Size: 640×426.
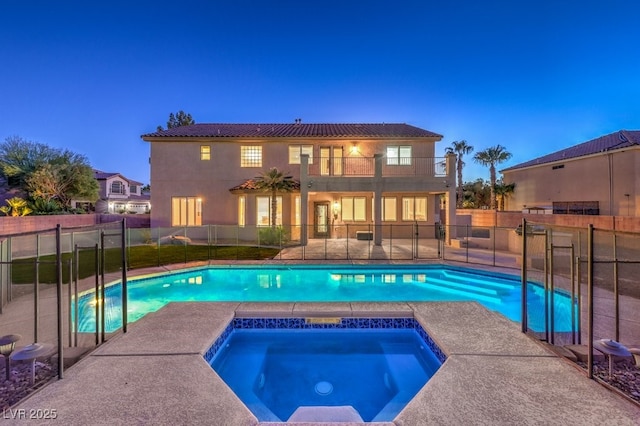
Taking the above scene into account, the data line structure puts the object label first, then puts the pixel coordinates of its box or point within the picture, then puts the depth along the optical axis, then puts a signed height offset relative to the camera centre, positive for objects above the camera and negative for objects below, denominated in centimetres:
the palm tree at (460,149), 4074 +968
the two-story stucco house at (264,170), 1789 +257
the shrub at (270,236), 1542 -127
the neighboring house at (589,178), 2017 +273
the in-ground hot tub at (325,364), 393 -258
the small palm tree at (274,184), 1562 +158
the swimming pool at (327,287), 748 -242
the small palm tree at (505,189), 3173 +250
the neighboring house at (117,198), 3472 +223
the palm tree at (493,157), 3875 +762
